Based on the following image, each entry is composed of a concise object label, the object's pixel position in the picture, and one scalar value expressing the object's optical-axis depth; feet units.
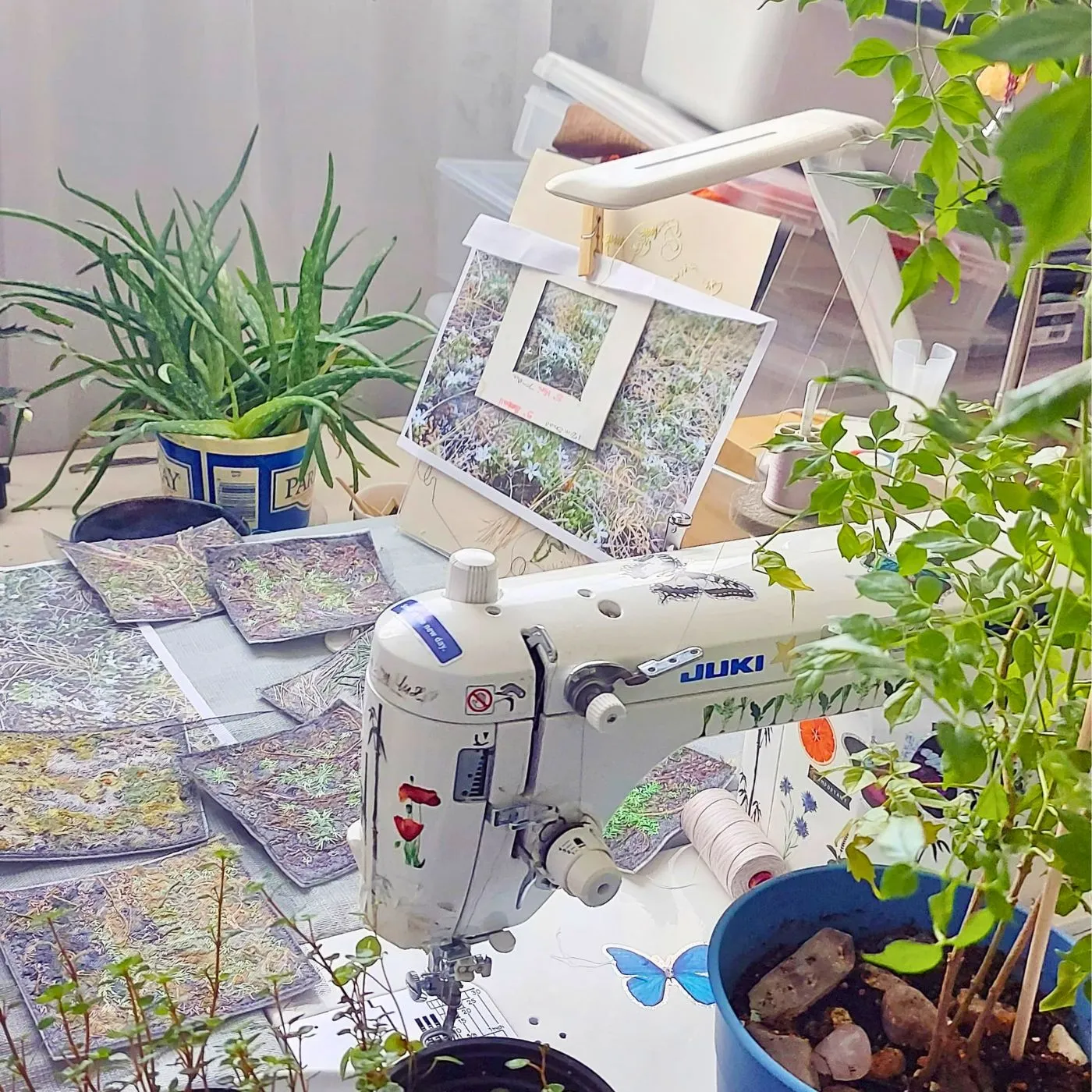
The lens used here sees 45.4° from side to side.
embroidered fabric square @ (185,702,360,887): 2.65
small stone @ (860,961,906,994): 1.91
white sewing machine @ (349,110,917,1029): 1.89
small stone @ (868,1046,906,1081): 1.77
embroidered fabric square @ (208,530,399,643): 3.52
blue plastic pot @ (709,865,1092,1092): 1.89
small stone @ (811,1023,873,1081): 1.78
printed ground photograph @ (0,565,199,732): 3.09
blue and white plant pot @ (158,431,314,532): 3.94
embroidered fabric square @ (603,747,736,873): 2.70
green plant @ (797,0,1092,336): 0.75
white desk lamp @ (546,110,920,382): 3.00
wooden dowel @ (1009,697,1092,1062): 1.58
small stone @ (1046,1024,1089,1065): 1.74
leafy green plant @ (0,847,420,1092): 1.63
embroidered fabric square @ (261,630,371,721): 3.18
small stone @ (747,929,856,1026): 1.88
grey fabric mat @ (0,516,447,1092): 2.50
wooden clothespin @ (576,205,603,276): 3.58
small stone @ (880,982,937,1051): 1.81
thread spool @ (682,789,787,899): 2.53
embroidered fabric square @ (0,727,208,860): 2.64
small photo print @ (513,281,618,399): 3.58
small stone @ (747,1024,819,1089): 1.78
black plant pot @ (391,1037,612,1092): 1.87
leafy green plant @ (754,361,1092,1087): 1.25
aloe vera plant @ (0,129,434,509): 4.05
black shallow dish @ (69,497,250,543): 3.98
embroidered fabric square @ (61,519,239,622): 3.53
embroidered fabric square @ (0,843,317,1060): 2.26
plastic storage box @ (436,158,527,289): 4.56
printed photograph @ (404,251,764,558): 3.30
